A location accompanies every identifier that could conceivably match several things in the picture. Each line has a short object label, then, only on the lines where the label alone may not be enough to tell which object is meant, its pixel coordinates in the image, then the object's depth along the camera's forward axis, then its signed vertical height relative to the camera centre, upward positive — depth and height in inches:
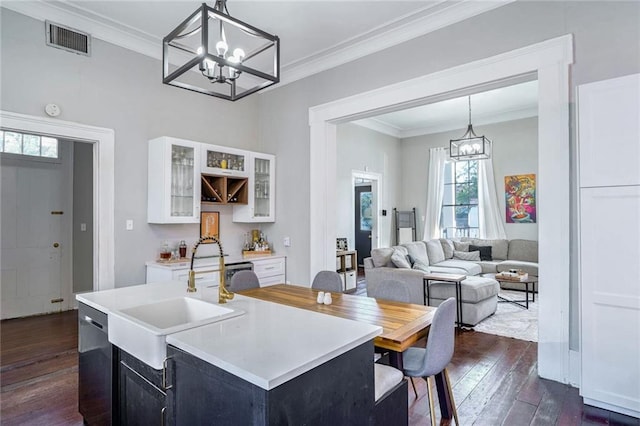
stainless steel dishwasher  73.2 -33.4
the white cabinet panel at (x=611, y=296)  89.4 -21.3
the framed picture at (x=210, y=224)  181.9 -4.9
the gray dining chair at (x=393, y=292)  106.5 -23.6
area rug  159.8 -53.4
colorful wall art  282.2 +13.1
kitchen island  42.5 -21.2
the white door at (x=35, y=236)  182.2 -11.5
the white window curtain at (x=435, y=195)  326.6 +17.7
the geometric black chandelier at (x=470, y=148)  230.8 +43.6
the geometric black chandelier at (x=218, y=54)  71.9 +37.6
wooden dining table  73.2 -25.0
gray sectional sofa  173.2 -33.9
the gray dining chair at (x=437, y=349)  77.3 -30.2
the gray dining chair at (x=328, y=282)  123.9 -24.0
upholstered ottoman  168.9 -40.0
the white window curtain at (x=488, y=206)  297.3 +6.9
